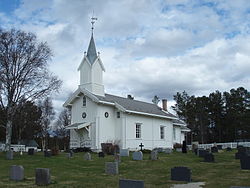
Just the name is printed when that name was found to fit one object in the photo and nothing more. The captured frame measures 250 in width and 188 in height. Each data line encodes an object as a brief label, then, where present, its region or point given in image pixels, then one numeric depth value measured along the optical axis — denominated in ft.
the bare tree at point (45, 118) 169.72
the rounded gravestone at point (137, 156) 70.14
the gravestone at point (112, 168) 48.03
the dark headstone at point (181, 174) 39.96
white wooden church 105.81
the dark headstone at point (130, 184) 29.10
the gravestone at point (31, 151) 92.63
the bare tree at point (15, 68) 87.25
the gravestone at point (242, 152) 65.77
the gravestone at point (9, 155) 76.48
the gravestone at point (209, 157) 63.57
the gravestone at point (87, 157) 71.48
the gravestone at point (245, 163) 48.60
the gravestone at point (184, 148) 96.50
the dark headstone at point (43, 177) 39.09
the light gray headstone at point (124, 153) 81.14
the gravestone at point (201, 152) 75.39
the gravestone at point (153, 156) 69.91
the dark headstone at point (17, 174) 43.01
